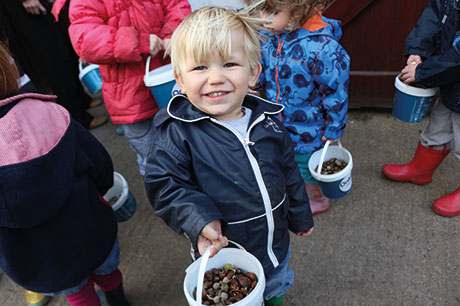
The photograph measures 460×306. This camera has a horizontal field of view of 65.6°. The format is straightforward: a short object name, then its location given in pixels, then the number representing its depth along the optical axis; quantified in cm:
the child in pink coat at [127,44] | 221
